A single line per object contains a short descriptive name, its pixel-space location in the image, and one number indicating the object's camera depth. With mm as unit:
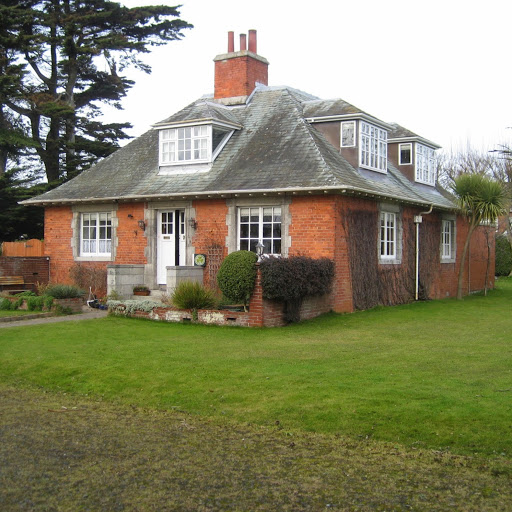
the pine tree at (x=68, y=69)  28906
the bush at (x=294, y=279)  14203
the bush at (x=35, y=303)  16953
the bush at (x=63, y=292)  17047
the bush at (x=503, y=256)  35750
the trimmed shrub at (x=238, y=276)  14367
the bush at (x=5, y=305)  17391
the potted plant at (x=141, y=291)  19641
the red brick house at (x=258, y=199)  17656
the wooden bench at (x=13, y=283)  20203
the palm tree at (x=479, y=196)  21580
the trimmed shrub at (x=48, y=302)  16828
